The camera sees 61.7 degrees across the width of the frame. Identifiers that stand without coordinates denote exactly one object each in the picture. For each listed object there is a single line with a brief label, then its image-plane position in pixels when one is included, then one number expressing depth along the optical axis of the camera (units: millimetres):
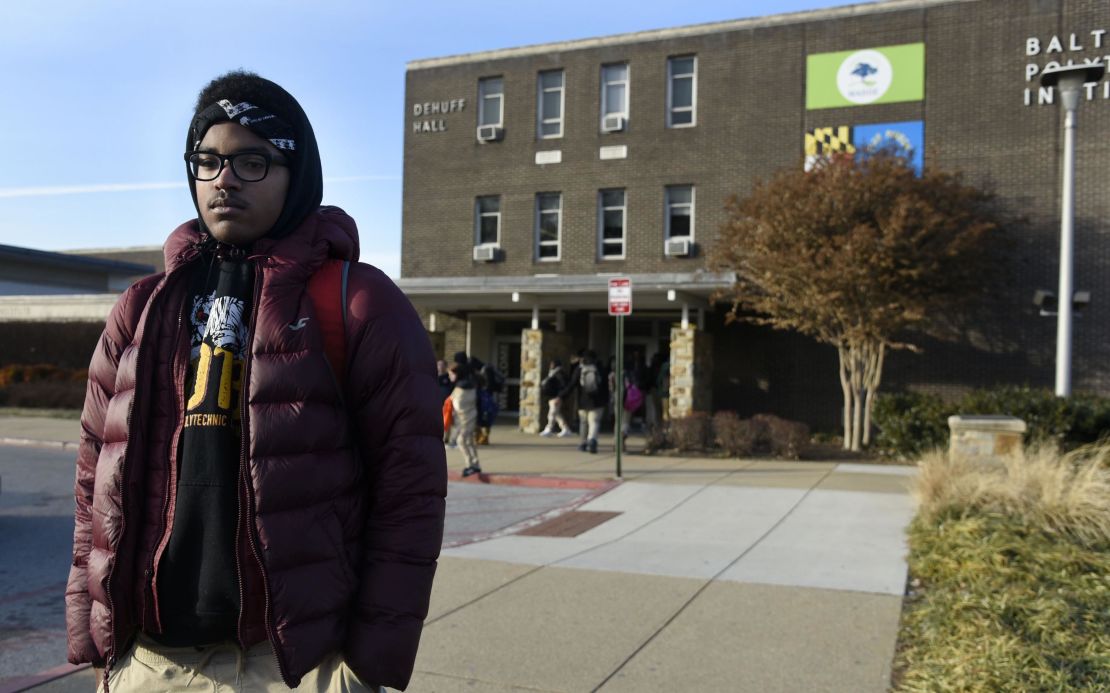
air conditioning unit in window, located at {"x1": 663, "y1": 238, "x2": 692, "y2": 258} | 21734
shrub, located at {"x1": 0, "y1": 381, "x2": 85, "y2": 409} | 23875
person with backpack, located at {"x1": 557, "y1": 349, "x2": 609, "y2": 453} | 15470
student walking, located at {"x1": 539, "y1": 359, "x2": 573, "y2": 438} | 17016
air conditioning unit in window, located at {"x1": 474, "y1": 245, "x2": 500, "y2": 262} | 23922
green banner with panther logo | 20094
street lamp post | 12695
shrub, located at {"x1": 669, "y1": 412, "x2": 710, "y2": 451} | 15023
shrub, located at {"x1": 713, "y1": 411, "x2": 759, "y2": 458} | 14703
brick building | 18906
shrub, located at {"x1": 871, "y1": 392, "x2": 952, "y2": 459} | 14398
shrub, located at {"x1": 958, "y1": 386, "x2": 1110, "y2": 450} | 12359
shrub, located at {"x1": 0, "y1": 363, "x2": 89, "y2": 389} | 26250
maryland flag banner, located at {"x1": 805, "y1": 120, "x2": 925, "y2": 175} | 19766
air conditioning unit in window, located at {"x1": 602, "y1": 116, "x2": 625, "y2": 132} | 22734
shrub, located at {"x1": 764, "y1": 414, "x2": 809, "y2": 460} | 14648
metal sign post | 11789
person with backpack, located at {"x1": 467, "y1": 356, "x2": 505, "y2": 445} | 16047
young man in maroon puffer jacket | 2012
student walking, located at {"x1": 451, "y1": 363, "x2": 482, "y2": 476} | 12391
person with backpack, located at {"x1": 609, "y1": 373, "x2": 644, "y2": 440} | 17672
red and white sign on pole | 11797
